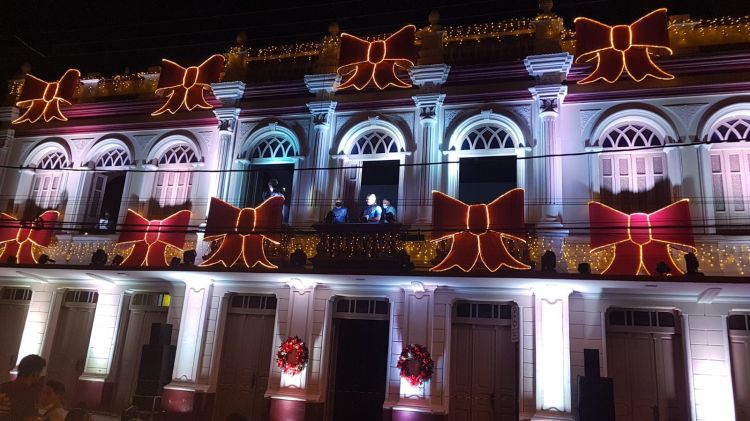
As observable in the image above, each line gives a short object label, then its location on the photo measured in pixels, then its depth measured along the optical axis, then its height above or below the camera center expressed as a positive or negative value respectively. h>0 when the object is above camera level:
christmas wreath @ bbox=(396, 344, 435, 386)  11.81 +0.02
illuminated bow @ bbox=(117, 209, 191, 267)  14.36 +2.75
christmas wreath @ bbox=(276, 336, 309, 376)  12.62 +0.00
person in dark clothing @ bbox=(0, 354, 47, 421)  6.47 -0.57
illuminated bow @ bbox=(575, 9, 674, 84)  12.65 +7.37
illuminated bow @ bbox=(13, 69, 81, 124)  17.39 +7.38
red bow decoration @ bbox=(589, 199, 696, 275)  11.10 +2.81
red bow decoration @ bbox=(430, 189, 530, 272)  11.69 +2.96
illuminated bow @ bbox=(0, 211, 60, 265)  15.63 +2.73
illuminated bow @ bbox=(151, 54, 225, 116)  15.99 +7.48
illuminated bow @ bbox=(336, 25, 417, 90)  14.43 +7.68
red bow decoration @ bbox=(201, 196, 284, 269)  13.19 +2.92
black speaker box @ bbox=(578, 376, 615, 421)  9.77 -0.37
